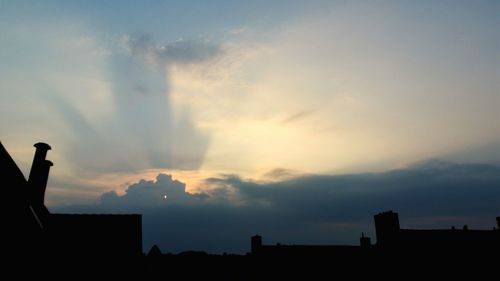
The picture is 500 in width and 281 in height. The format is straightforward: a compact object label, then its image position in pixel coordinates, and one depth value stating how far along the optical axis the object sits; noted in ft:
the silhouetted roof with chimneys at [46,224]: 38.60
